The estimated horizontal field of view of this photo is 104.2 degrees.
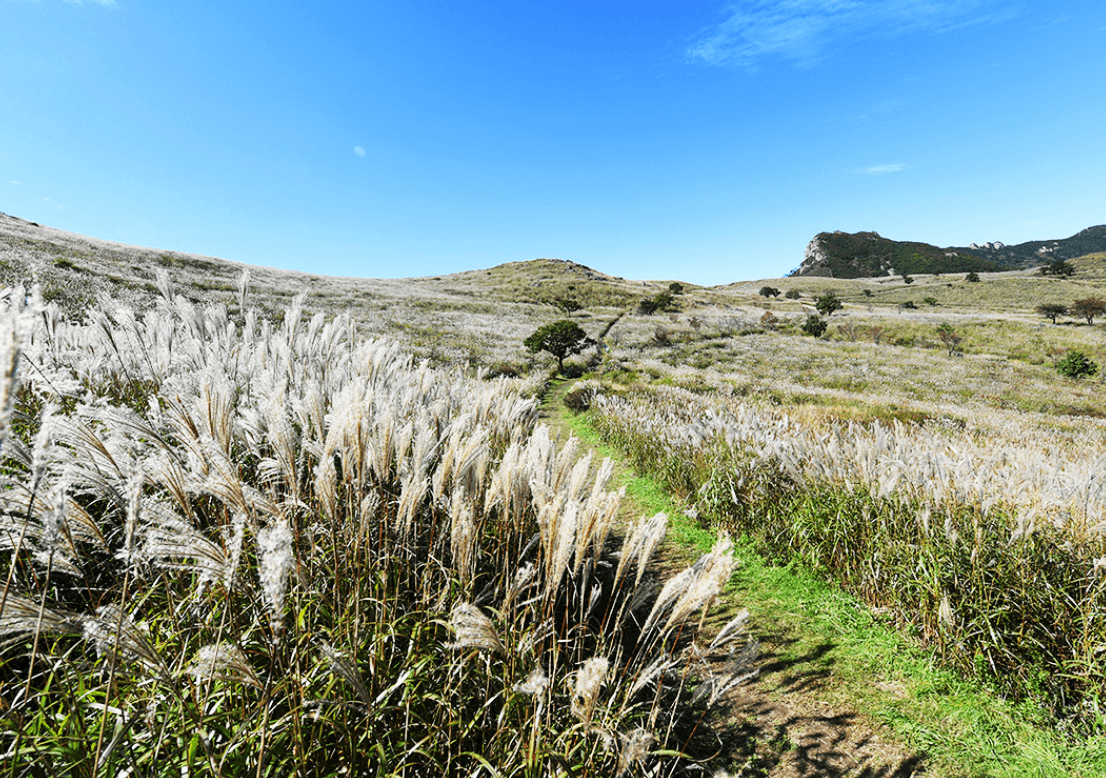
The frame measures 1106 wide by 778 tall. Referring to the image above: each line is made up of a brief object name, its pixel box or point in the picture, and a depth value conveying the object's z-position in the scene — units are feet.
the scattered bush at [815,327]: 150.10
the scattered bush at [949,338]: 128.47
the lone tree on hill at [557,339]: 85.61
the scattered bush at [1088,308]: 161.38
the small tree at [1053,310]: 169.56
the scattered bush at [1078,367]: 90.63
